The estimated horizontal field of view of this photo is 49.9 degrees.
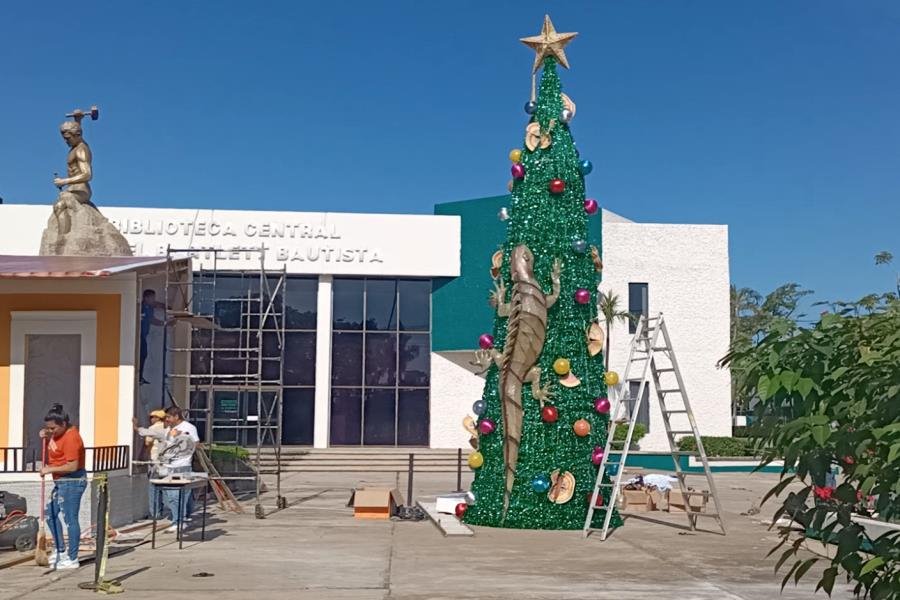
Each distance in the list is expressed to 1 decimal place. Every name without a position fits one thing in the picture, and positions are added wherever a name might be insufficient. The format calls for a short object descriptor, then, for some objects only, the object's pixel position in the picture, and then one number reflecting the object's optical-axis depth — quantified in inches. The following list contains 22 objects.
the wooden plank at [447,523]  547.5
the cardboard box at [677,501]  703.1
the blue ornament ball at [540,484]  546.9
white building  1264.8
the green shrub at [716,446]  1327.5
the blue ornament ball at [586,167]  585.9
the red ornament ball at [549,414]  550.9
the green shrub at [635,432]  1293.1
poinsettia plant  140.3
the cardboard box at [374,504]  652.7
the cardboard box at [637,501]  699.4
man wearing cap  534.8
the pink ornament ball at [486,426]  569.3
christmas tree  554.6
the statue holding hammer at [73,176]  706.2
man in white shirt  553.3
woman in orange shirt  419.5
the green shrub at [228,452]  829.2
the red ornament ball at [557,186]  571.8
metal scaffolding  711.7
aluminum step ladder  526.9
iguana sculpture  556.4
